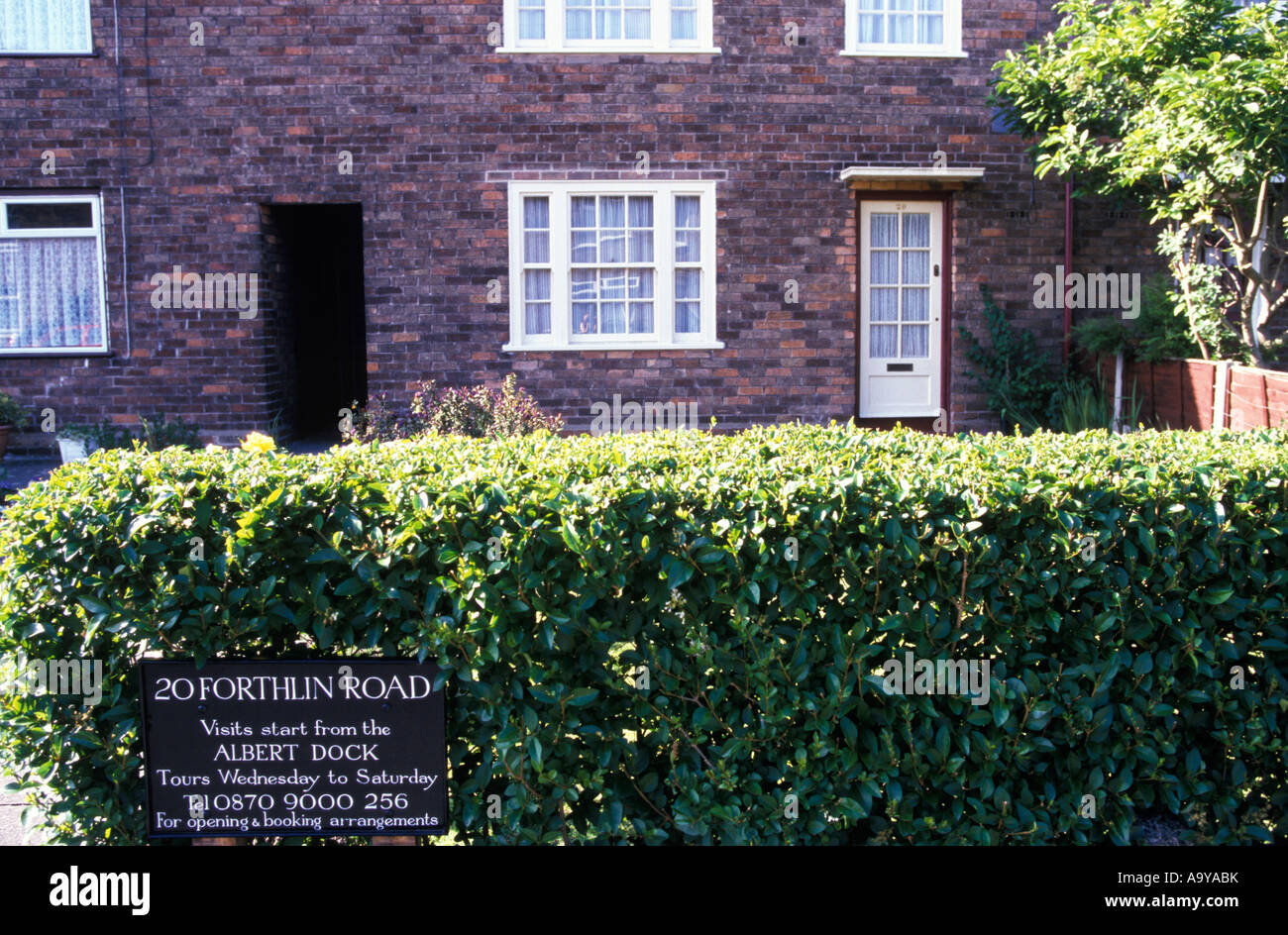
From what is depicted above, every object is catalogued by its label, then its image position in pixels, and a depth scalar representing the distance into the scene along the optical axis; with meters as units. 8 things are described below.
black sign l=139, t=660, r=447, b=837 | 3.18
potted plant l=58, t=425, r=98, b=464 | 10.85
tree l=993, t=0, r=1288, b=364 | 8.41
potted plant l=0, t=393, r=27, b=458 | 10.85
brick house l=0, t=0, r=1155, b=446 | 11.27
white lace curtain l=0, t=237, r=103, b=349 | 11.52
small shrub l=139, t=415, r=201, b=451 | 11.03
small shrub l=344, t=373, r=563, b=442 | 9.84
